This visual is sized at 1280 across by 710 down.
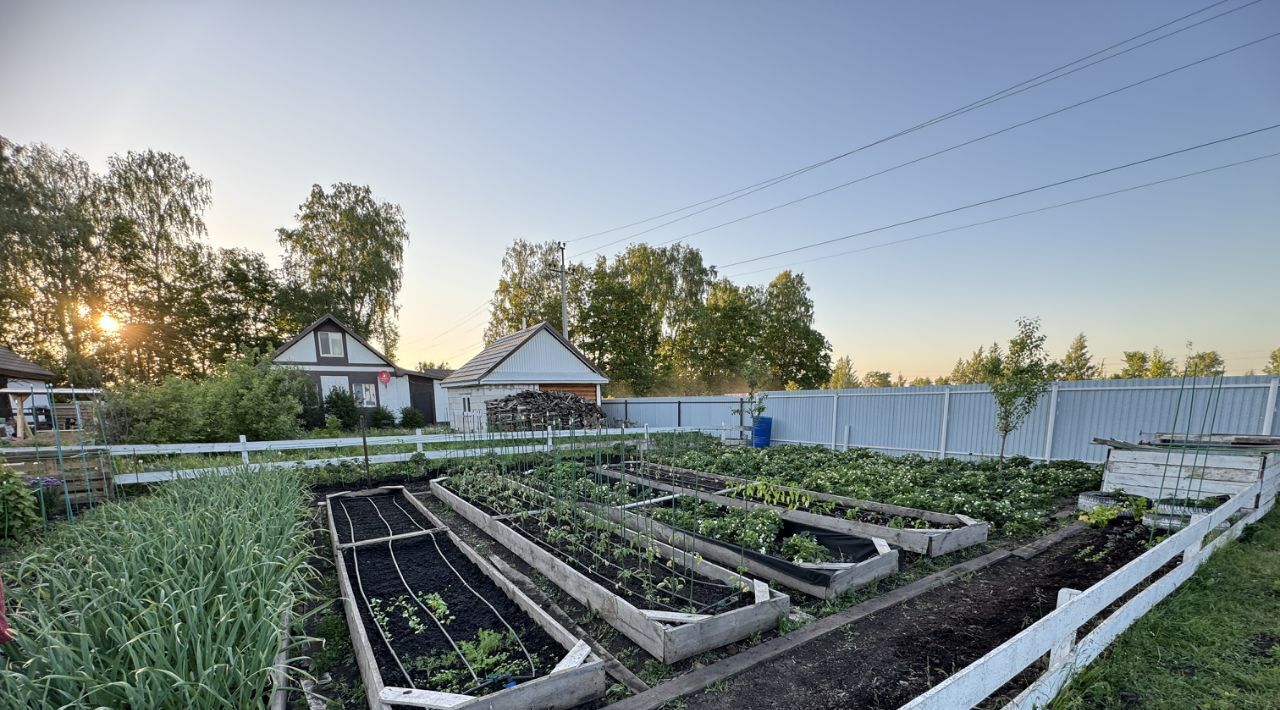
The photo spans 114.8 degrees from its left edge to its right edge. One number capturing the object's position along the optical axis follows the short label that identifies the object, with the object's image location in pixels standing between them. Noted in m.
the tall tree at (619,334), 24.80
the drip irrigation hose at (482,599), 2.43
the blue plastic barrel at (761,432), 11.93
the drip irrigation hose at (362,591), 2.36
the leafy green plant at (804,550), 3.59
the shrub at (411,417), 18.88
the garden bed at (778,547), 3.39
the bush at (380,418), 18.20
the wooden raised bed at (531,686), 1.96
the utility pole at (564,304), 19.28
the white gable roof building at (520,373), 15.06
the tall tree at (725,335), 26.17
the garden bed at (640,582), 2.64
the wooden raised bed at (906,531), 4.00
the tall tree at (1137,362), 27.08
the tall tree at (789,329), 27.73
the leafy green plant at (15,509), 4.03
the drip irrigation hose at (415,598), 2.40
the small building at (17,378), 13.53
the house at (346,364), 17.23
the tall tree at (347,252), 21.50
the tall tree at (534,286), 25.56
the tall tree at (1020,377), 6.90
